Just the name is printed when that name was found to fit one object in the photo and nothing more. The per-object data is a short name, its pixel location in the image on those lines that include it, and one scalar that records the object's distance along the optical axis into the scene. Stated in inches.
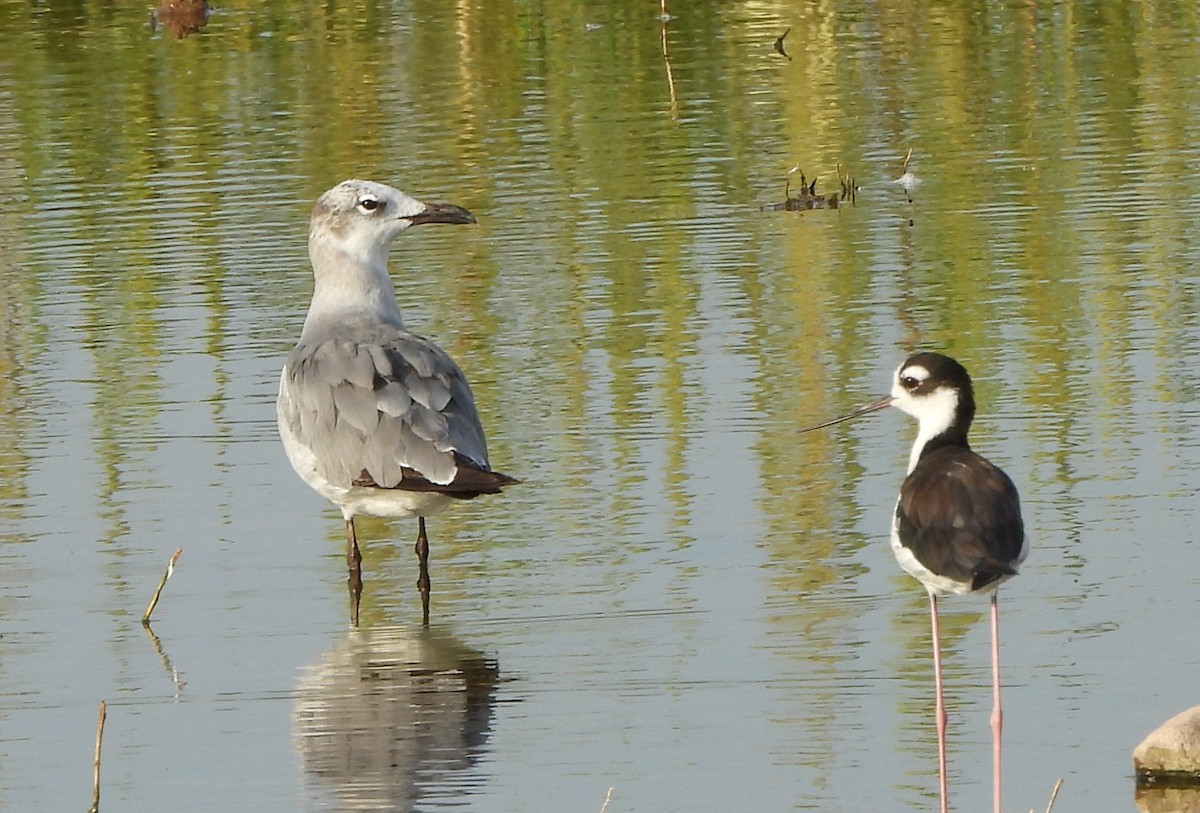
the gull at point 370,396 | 705.6
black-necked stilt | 560.4
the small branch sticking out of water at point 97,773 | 497.0
